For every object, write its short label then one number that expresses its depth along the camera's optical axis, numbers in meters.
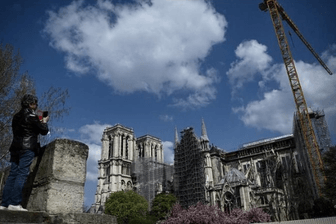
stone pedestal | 4.69
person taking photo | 4.13
